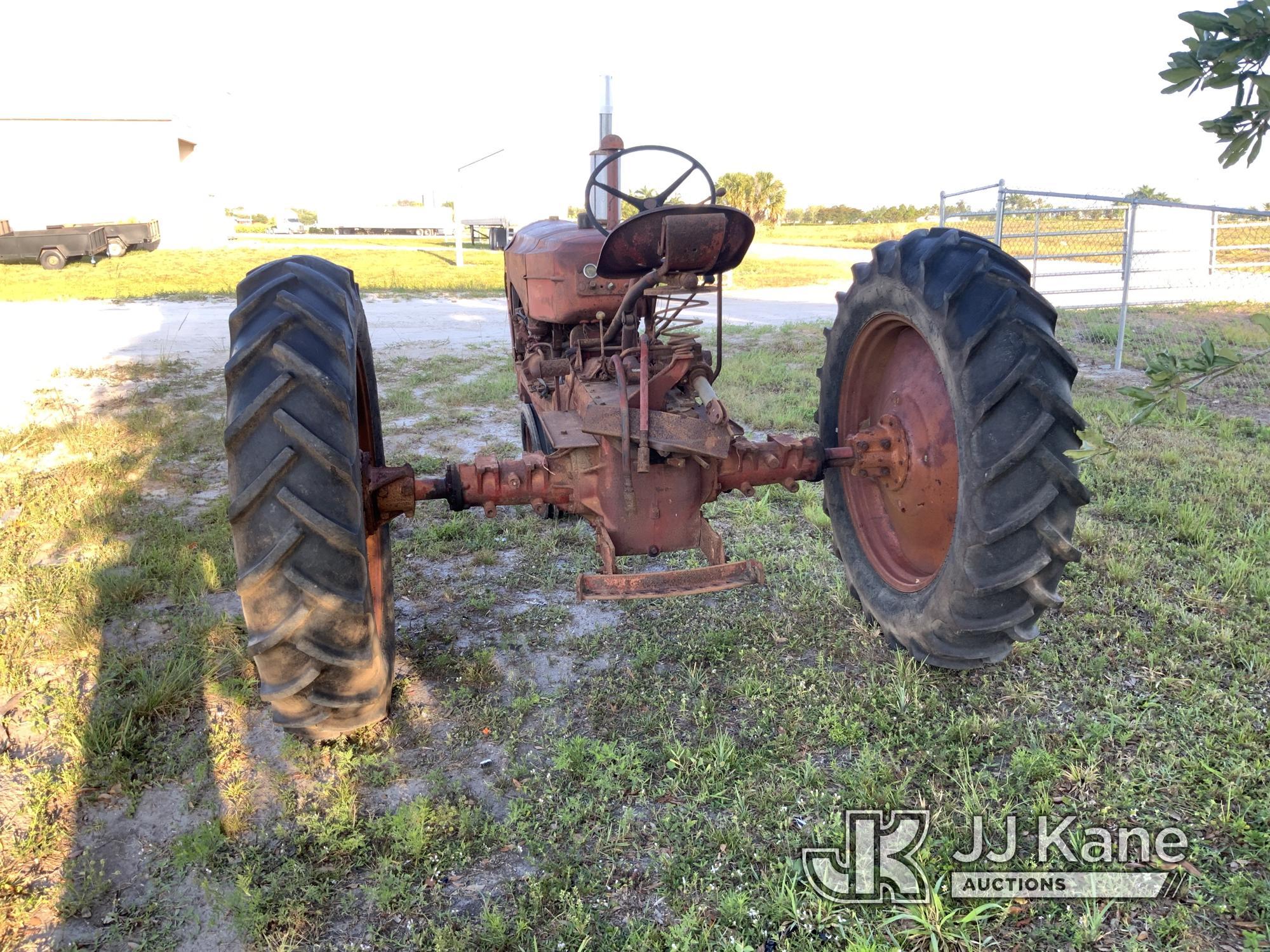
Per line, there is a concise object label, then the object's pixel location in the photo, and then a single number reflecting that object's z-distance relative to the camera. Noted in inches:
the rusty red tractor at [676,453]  91.7
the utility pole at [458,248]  1091.3
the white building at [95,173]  1165.1
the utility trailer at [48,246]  913.5
